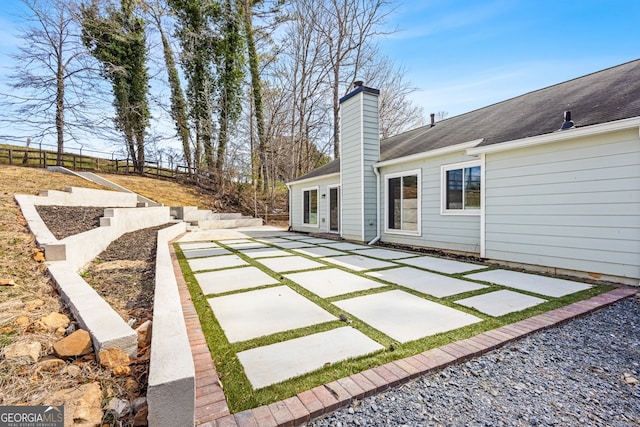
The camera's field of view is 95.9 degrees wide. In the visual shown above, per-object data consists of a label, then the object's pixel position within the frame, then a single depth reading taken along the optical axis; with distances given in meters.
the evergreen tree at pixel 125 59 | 14.96
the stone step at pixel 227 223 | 12.21
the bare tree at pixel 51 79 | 12.80
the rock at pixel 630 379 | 1.82
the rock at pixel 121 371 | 1.66
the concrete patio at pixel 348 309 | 1.77
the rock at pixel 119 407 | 1.41
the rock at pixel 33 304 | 2.18
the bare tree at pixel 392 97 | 17.92
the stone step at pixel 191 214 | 12.12
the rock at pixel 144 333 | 2.09
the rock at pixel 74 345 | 1.71
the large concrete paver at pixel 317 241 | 8.26
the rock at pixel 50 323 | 1.93
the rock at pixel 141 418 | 1.40
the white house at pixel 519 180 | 3.84
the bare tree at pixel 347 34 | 14.96
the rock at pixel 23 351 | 1.62
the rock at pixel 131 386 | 1.58
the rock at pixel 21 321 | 1.94
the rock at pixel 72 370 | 1.58
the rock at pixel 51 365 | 1.61
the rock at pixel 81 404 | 1.32
